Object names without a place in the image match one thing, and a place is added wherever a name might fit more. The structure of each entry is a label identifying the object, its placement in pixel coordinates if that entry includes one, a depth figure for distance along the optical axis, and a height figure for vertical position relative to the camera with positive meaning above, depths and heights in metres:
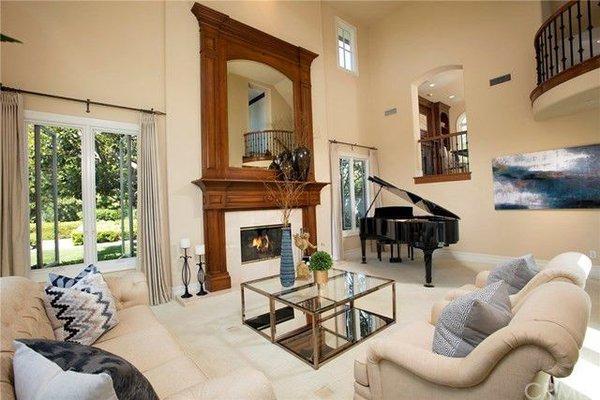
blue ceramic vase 2.96 -0.65
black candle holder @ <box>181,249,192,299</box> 3.87 -0.93
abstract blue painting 4.30 +0.26
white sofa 1.03 -0.68
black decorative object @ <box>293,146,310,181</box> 5.11 +0.76
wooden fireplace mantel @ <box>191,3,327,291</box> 4.23 +0.98
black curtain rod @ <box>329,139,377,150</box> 6.10 +1.32
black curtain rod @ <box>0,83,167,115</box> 3.01 +1.32
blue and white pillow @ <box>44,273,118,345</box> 1.70 -0.63
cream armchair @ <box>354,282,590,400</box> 0.93 -0.62
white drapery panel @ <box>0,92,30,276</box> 2.90 +0.23
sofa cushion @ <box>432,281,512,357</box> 1.22 -0.56
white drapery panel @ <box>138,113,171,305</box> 3.71 -0.07
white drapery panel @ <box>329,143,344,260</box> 5.93 -0.06
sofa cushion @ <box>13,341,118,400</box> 0.74 -0.47
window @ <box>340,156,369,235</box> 6.61 +0.27
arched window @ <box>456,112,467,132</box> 10.75 +2.87
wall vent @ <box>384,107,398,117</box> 6.78 +2.13
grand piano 4.11 -0.47
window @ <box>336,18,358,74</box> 6.73 +3.79
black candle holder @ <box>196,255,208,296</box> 3.97 -1.03
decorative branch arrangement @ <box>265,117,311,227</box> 4.98 +0.48
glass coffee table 2.36 -1.20
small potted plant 2.81 -0.61
